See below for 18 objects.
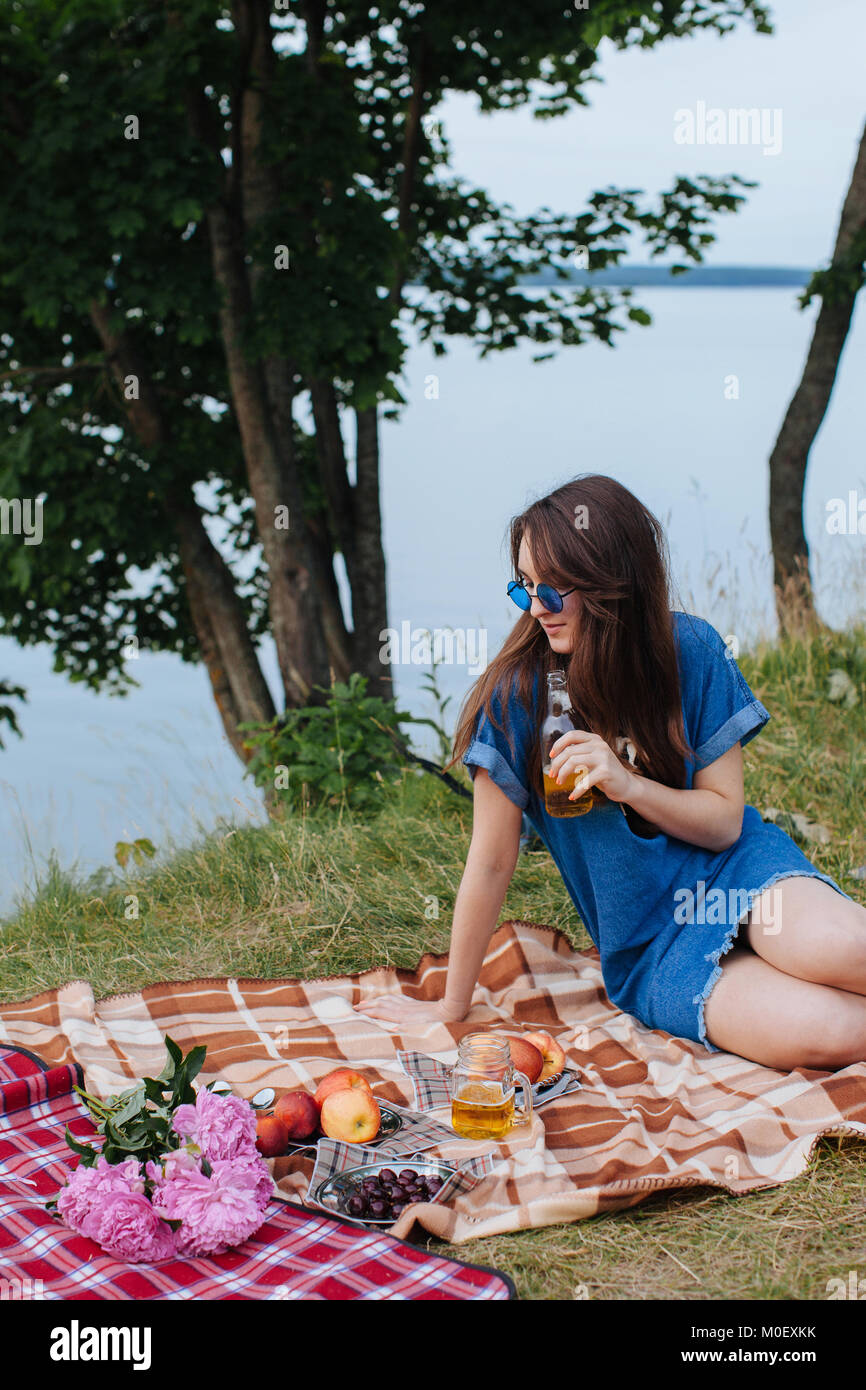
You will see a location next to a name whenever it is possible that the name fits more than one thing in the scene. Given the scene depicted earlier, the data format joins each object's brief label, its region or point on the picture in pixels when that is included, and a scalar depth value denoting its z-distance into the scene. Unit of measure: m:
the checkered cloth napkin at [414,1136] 2.69
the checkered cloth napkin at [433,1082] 2.93
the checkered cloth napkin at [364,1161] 2.51
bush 5.42
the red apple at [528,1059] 2.90
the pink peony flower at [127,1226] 2.17
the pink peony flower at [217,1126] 2.26
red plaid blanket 2.12
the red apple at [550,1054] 3.01
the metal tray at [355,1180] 2.42
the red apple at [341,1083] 2.79
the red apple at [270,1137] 2.64
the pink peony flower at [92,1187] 2.19
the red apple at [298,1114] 2.73
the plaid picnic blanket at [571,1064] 2.54
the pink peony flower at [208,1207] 2.19
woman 2.86
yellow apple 2.70
